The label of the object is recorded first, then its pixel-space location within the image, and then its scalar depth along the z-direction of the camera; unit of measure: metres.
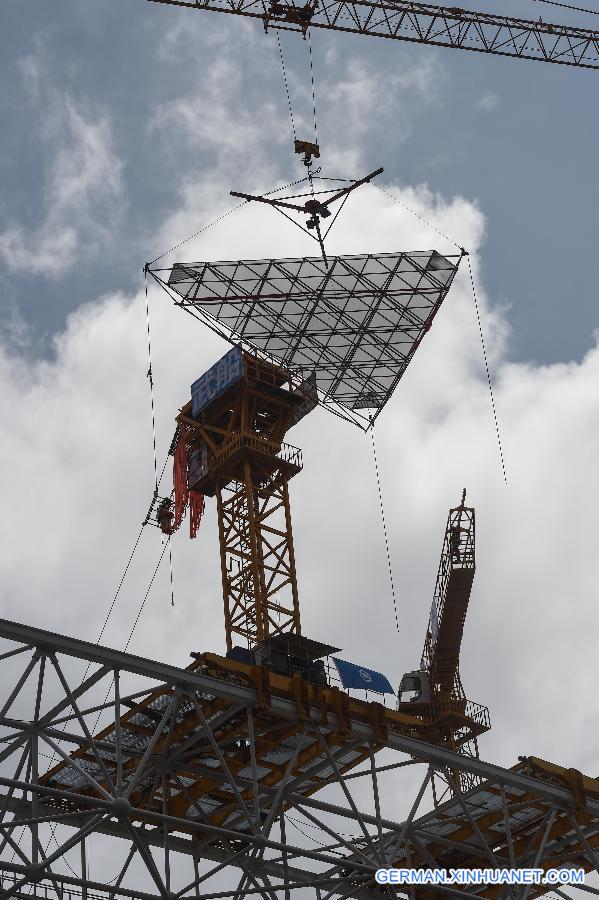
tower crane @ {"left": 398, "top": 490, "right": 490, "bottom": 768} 77.44
